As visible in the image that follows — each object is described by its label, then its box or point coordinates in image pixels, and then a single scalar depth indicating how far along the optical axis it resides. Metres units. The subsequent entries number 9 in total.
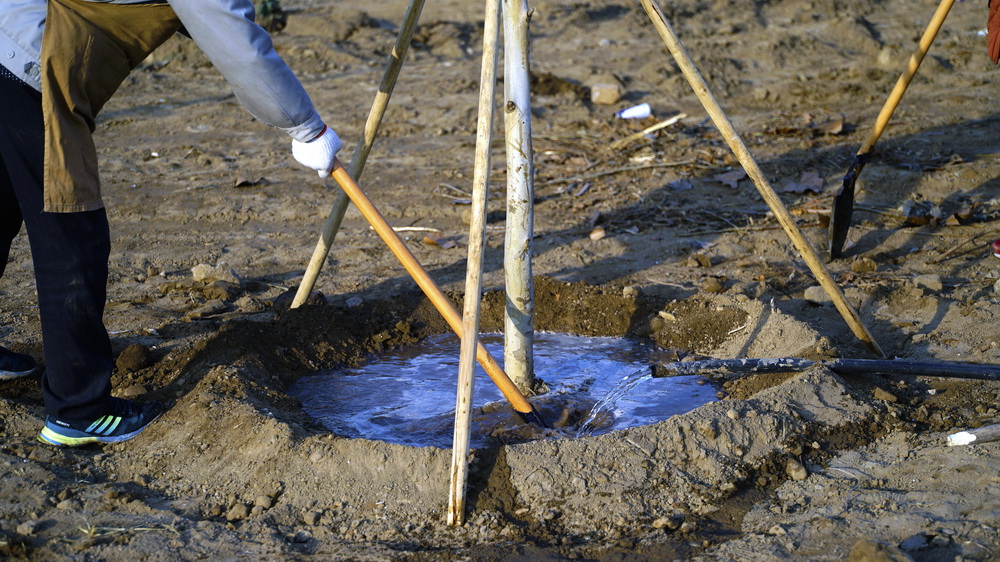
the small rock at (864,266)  4.61
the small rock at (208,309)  4.21
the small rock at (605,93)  7.74
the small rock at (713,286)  4.42
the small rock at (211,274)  4.60
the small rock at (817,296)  4.21
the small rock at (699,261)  4.83
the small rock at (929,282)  4.21
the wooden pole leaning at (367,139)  3.55
